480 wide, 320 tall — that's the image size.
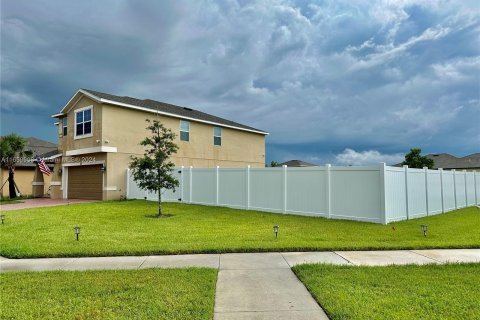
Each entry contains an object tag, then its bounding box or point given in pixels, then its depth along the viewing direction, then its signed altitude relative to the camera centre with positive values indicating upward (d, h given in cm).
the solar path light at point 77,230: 825 -142
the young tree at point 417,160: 3600 +155
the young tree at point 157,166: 1370 +38
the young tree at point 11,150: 2373 +186
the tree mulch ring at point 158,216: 1293 -168
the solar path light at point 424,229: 897 -156
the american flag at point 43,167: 2162 +55
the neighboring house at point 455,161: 4119 +167
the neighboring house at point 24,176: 2764 -7
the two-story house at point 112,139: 2057 +253
